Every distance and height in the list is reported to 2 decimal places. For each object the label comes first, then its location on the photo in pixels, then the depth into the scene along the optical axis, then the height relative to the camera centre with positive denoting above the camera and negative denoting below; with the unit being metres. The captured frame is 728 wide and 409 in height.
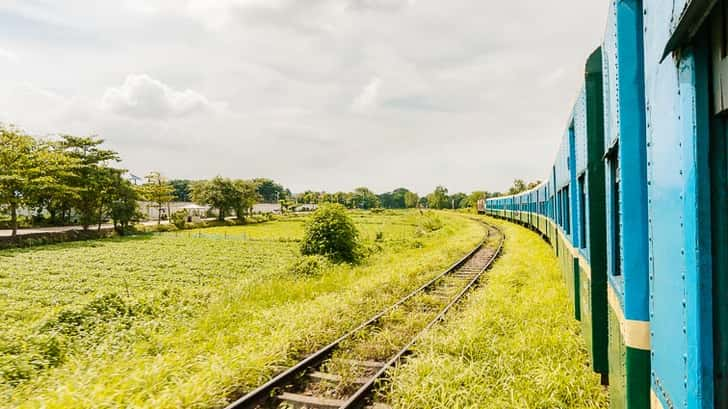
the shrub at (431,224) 37.12 -1.16
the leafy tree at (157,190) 54.82 +3.55
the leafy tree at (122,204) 41.66 +1.25
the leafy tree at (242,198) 63.38 +2.73
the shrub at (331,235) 16.34 -0.90
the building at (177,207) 64.31 +1.19
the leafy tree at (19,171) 33.75 +4.05
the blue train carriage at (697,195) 1.24 +0.04
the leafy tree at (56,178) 36.88 +3.73
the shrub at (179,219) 50.09 -0.48
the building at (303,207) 107.35 +1.80
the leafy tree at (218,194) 61.72 +3.16
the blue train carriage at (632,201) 2.26 +0.05
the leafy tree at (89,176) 40.47 +4.08
